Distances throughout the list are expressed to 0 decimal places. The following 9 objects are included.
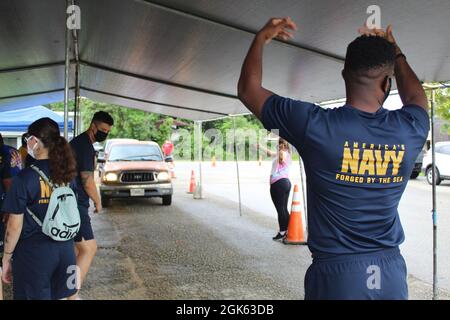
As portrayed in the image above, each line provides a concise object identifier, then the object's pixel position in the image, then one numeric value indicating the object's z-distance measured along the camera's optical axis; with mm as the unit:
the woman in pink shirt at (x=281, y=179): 7574
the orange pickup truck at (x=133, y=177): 11789
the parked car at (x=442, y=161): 17766
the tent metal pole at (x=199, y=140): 13609
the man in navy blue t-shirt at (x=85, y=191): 4555
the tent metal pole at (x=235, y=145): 9884
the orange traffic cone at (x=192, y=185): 15912
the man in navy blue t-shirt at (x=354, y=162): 1708
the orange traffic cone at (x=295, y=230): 7535
